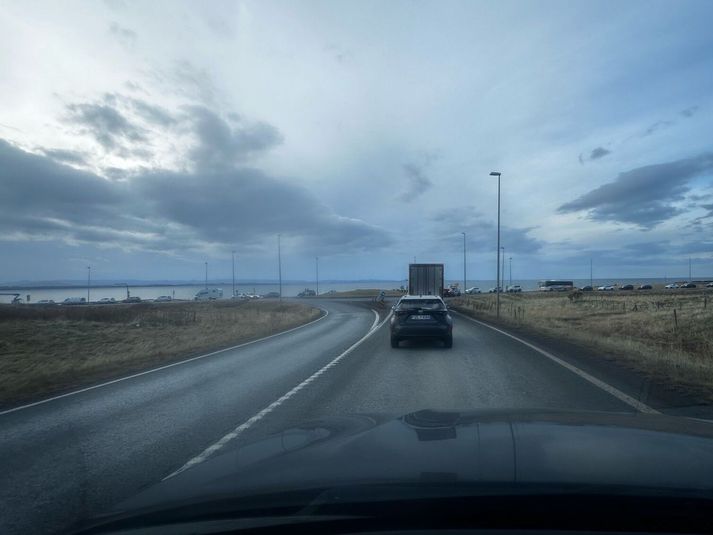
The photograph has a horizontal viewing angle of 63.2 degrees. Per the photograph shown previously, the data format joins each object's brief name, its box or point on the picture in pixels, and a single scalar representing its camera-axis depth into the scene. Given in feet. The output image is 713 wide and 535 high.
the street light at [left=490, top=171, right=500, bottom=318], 107.24
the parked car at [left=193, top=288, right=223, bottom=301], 328.90
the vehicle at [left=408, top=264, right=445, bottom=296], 138.31
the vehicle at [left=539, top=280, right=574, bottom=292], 363.39
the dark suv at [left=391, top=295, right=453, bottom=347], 59.00
